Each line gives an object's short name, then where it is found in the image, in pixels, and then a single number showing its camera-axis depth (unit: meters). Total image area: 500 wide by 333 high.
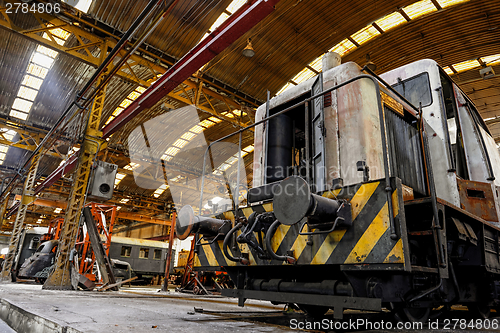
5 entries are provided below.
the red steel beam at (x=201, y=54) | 6.61
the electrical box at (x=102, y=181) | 8.88
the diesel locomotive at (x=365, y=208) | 2.24
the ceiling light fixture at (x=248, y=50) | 9.96
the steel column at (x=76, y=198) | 7.66
